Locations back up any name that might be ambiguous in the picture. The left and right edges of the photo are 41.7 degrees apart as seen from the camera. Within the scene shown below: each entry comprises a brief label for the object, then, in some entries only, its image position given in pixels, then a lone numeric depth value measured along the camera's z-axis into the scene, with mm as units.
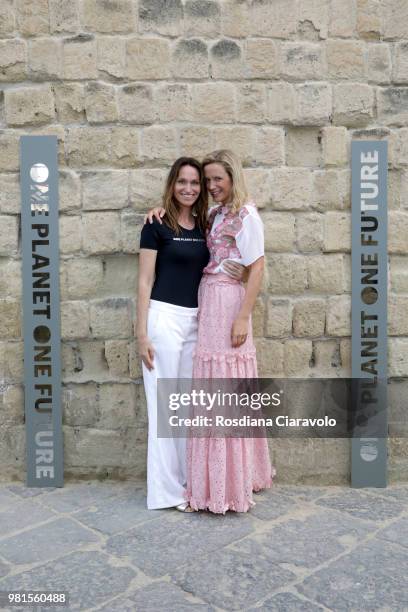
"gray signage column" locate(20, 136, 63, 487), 3553
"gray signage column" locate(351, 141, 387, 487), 3572
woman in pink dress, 3096
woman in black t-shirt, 3182
